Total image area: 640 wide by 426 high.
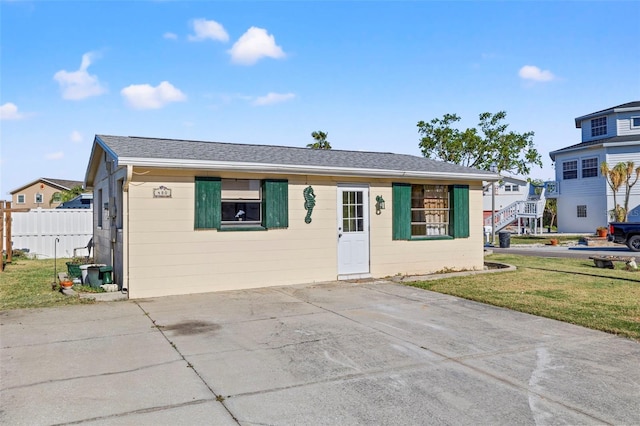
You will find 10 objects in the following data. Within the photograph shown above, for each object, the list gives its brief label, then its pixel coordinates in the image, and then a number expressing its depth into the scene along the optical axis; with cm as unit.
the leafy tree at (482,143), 3150
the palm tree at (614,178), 2744
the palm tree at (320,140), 3659
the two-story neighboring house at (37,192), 4734
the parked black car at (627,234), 1912
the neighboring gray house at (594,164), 2861
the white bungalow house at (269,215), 856
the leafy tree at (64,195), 4200
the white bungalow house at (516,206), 2834
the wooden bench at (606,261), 1298
